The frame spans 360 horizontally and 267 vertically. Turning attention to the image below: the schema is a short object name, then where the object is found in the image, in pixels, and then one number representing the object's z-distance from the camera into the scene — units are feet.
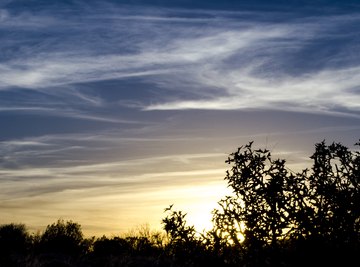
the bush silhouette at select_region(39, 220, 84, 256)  111.55
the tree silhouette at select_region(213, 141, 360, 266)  24.49
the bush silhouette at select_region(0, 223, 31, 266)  76.04
